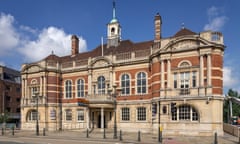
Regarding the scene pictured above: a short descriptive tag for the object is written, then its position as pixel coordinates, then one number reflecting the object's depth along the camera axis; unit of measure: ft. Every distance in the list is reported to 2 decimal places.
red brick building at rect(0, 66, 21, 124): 138.33
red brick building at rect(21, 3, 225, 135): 66.60
